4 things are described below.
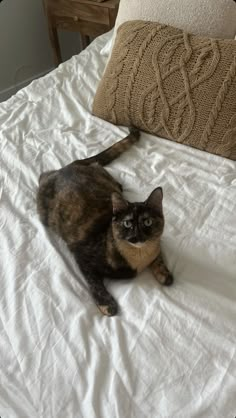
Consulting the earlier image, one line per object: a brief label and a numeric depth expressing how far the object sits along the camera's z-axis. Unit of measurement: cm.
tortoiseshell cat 84
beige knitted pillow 108
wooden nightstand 191
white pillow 121
